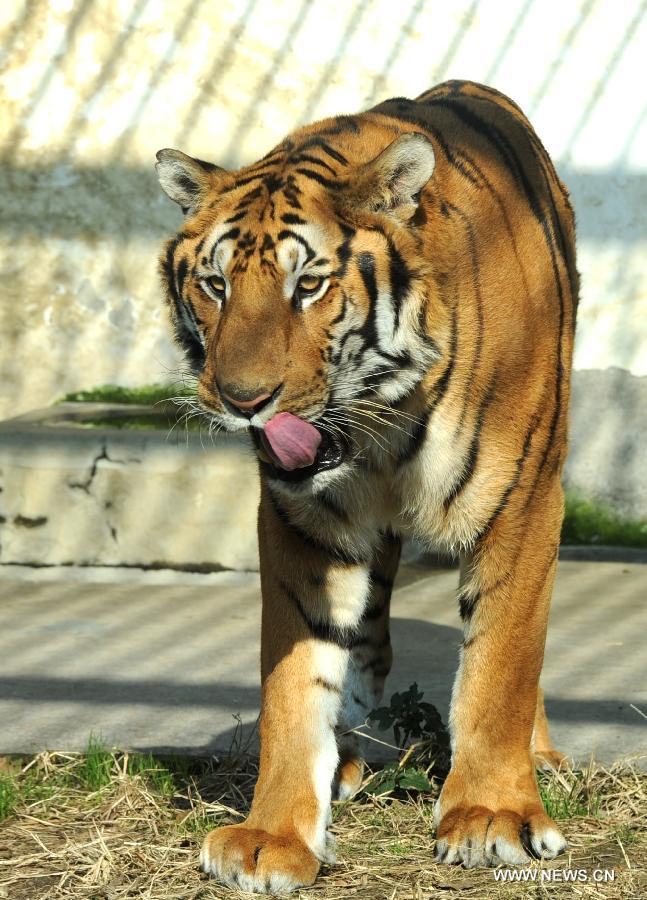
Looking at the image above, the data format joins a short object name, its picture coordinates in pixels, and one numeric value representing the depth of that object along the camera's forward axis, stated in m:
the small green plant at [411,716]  5.46
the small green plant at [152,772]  5.44
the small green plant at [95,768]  5.48
